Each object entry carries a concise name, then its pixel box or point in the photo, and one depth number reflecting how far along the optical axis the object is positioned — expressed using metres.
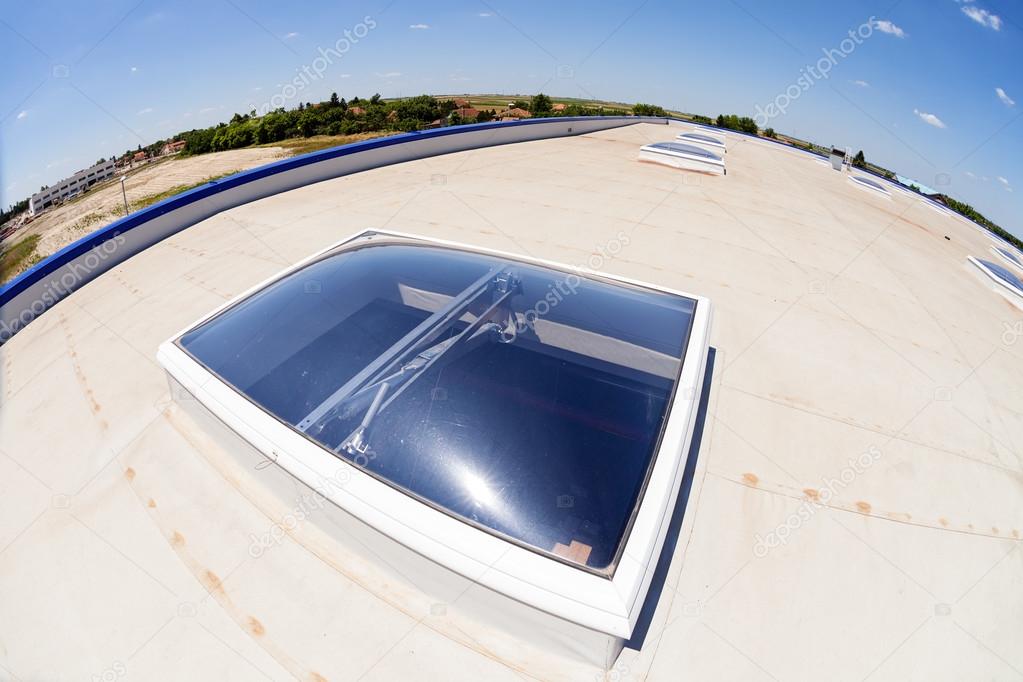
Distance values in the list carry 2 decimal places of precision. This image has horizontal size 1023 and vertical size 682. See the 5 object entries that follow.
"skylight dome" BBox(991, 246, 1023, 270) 9.12
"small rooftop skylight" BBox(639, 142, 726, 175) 10.71
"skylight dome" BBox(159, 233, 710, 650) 1.68
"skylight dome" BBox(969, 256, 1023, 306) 6.38
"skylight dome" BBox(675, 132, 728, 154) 14.15
